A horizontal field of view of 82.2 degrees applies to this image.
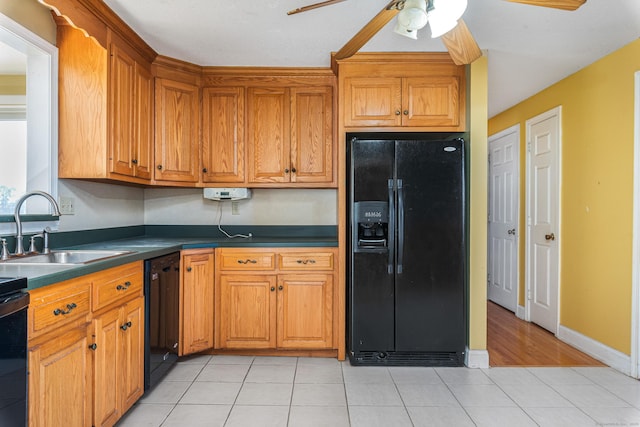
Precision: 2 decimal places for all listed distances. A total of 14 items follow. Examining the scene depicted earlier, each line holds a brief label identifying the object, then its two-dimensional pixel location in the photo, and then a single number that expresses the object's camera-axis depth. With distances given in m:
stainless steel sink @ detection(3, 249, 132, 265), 1.89
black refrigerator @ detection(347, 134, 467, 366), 2.67
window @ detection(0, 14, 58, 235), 2.15
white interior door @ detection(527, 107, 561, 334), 3.37
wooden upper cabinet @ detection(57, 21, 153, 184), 2.22
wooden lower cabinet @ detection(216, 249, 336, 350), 2.80
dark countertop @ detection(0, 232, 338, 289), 1.38
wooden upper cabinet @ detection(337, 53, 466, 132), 2.78
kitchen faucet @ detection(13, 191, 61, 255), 1.80
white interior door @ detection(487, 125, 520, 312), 4.06
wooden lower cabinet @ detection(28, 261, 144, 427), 1.33
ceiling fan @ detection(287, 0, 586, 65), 1.47
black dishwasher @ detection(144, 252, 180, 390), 2.17
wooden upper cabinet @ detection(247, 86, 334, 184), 3.06
